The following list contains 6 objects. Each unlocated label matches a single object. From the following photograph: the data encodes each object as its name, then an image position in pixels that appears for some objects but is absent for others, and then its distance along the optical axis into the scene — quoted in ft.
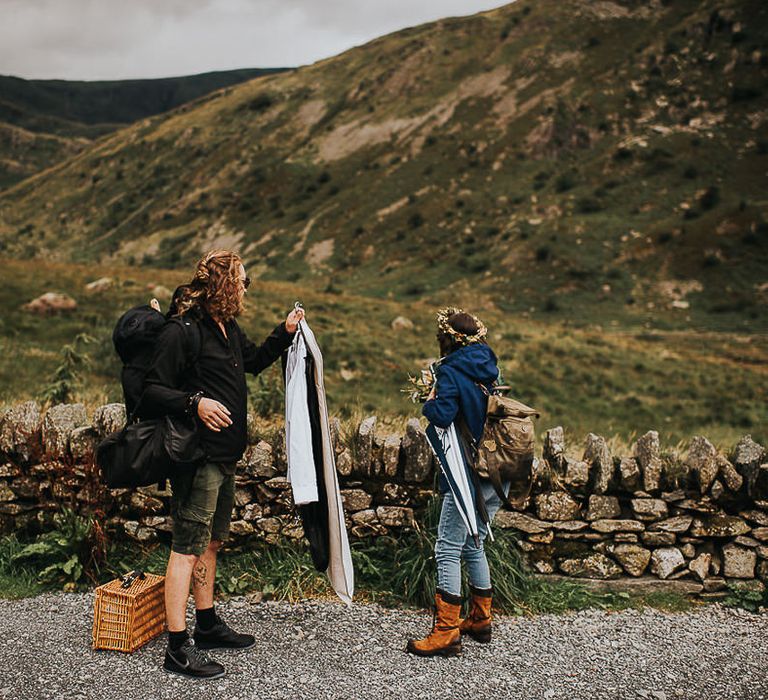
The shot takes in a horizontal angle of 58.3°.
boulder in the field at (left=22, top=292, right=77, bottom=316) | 61.41
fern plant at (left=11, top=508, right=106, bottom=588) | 17.60
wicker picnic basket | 14.37
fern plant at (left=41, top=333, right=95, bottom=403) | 30.09
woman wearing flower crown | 14.82
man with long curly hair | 13.52
